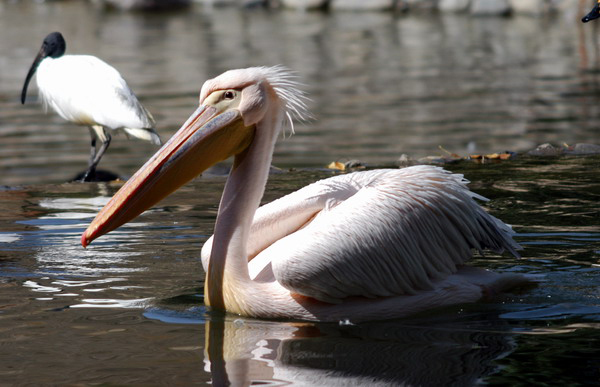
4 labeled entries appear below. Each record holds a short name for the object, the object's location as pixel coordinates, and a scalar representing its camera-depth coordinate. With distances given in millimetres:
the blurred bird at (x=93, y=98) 16469
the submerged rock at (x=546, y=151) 15734
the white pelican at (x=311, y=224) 7293
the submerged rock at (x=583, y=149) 15602
